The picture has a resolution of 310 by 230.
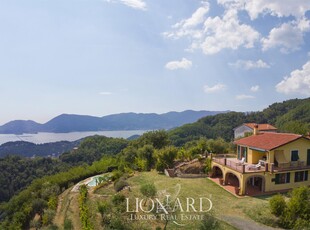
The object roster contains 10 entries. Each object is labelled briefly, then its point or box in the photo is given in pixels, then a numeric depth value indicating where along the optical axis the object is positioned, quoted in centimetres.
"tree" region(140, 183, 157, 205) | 1727
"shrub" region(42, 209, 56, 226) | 2016
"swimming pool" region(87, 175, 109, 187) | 2863
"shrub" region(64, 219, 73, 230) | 1622
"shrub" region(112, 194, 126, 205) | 1874
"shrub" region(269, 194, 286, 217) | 1545
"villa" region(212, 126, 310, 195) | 2020
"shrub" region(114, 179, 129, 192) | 2397
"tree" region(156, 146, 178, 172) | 2900
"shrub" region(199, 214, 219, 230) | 1280
